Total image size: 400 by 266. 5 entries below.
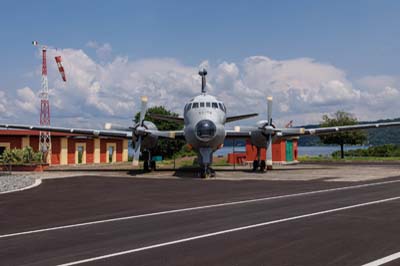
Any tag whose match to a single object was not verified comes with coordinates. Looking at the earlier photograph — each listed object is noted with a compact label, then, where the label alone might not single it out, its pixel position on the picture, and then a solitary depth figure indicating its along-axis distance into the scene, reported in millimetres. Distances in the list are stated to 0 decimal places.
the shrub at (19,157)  35406
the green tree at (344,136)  59656
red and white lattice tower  44188
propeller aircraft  26953
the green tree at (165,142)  68125
